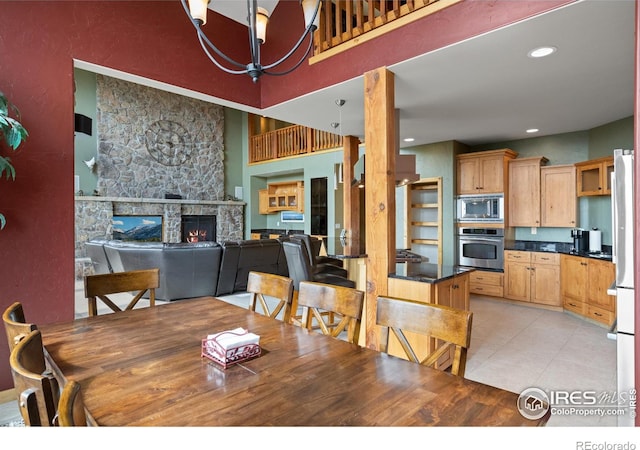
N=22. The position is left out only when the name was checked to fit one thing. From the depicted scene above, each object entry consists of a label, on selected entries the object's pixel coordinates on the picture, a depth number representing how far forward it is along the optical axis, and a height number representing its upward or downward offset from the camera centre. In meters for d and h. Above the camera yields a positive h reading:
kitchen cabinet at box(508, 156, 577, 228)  5.02 +0.41
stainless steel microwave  5.34 +0.23
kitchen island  2.70 -0.53
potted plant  2.12 +0.60
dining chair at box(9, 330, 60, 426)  0.84 -0.41
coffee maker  4.82 -0.26
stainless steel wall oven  5.38 -0.39
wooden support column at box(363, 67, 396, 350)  2.83 +0.36
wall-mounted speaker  3.93 +1.16
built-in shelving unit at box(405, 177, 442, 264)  6.11 +0.09
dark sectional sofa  4.93 -0.54
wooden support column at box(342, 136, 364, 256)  4.99 +0.44
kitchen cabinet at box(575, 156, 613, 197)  4.37 +0.60
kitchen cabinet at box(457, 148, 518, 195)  5.31 +0.80
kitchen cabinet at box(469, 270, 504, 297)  5.38 -0.95
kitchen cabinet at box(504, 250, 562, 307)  4.91 -0.80
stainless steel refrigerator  1.96 -0.32
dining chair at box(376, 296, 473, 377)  1.37 -0.42
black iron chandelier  1.82 +1.14
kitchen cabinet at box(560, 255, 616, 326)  3.99 -0.81
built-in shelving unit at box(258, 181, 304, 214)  9.20 +0.76
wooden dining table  0.98 -0.53
